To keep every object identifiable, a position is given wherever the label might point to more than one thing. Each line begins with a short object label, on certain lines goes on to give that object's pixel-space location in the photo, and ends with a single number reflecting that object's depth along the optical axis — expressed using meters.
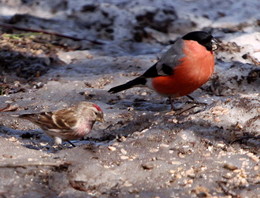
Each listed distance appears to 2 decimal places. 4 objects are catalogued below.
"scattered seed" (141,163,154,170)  9.30
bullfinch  12.57
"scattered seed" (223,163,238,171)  9.28
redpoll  10.78
